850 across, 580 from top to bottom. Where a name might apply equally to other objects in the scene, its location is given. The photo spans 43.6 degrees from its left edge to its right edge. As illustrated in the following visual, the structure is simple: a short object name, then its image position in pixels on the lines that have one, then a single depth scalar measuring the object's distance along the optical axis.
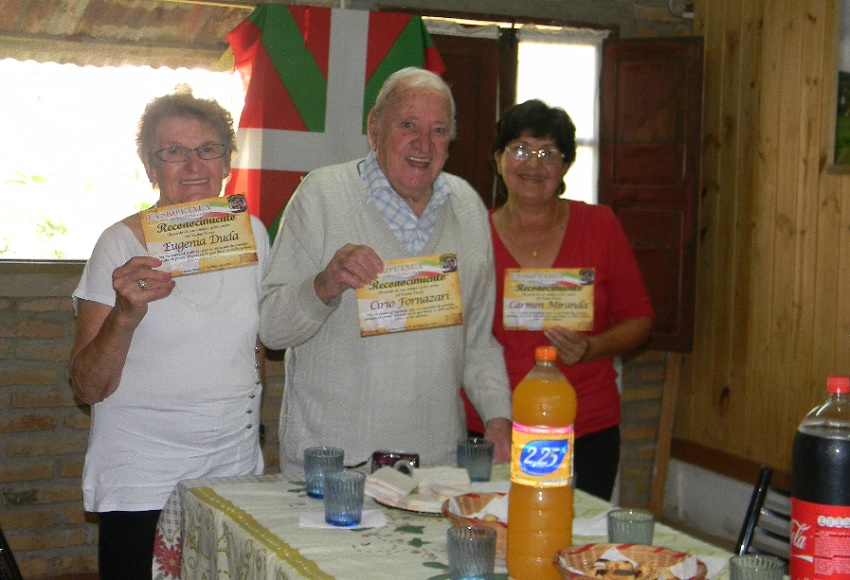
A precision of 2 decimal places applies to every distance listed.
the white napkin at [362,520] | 1.97
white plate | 2.07
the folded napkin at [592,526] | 1.99
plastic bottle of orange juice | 1.72
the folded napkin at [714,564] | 1.75
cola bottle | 1.40
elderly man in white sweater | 2.47
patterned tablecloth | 1.78
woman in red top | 3.05
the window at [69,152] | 4.50
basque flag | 4.54
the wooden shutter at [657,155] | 5.28
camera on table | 2.26
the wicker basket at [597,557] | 1.58
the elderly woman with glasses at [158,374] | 2.35
